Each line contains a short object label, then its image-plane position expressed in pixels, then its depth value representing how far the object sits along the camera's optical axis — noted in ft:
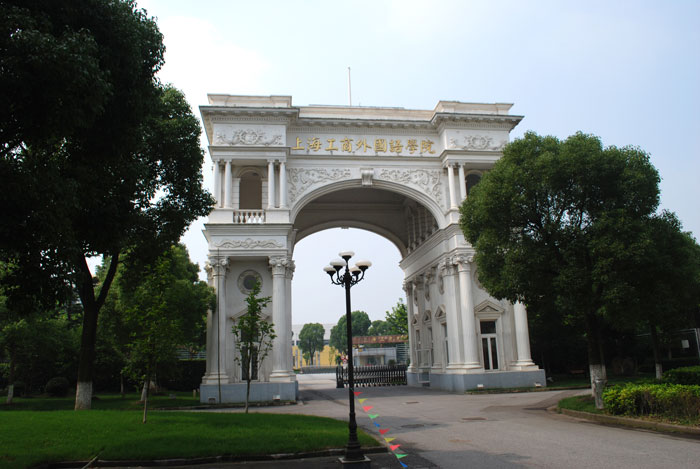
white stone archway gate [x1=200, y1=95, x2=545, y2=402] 77.82
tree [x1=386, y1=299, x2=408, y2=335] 178.50
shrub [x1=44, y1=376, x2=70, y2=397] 94.22
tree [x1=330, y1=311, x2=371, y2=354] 341.41
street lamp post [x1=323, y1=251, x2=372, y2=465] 29.09
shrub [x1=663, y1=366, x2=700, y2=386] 47.91
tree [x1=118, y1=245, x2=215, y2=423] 42.19
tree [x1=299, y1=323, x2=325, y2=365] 360.28
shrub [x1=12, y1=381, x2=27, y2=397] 100.21
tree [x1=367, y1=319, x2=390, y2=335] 390.56
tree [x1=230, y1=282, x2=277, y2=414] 55.31
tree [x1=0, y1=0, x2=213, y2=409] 22.56
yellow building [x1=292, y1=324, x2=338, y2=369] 364.67
